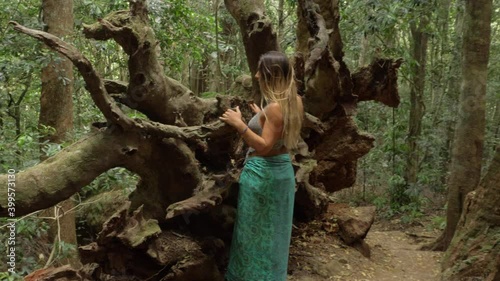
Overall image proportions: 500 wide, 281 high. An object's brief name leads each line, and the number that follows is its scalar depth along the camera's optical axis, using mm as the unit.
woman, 3311
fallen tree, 3543
